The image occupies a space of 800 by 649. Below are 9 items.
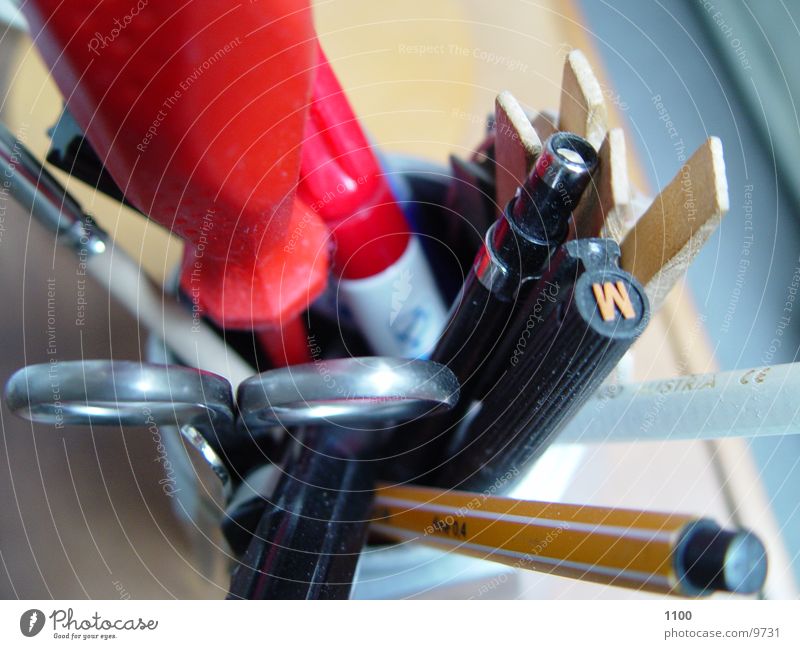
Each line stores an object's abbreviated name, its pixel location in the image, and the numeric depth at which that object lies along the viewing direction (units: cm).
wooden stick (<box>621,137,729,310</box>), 13
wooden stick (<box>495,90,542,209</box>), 16
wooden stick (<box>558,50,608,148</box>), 15
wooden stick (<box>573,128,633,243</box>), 14
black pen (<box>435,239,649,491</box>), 13
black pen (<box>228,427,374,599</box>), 17
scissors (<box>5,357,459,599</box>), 14
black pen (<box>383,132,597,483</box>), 14
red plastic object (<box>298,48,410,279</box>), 20
